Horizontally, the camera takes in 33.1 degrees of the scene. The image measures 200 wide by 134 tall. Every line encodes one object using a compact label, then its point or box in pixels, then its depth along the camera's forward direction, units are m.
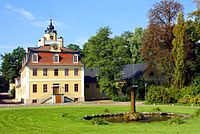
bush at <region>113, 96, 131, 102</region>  57.03
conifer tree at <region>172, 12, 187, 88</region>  47.25
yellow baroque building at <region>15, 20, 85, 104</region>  56.91
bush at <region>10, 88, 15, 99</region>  83.24
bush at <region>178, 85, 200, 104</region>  44.23
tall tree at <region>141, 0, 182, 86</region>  50.59
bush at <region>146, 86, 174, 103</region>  47.34
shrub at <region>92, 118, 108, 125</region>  22.03
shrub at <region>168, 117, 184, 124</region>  21.63
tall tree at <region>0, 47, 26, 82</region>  89.26
